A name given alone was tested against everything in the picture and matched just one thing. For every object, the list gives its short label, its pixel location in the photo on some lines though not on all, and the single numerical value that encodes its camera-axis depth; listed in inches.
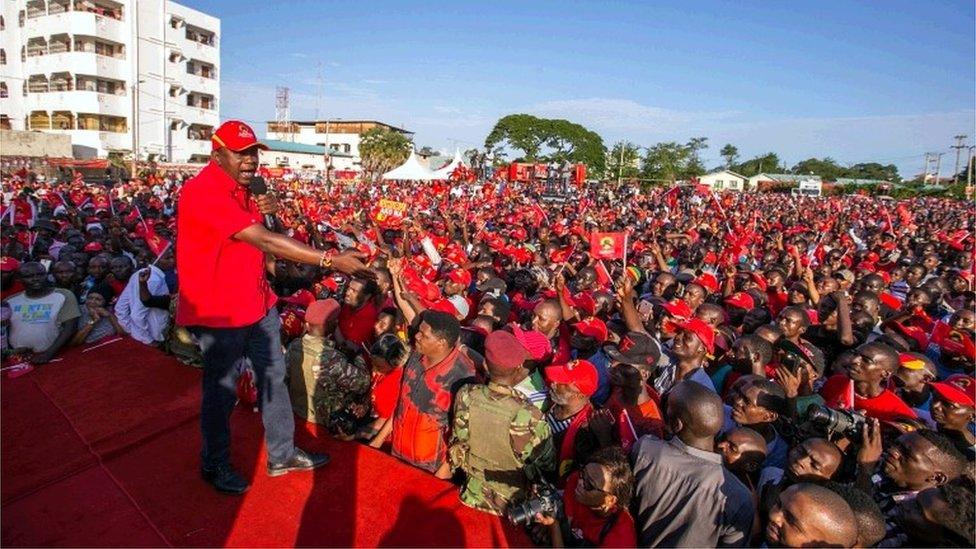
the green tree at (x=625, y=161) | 2201.0
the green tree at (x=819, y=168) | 3464.6
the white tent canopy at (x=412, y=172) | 1086.4
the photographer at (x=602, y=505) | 91.3
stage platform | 96.3
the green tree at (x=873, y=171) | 3326.8
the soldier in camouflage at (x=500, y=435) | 105.0
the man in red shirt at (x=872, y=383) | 137.0
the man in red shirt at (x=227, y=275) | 96.7
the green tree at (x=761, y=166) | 3452.3
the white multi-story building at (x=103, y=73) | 1398.9
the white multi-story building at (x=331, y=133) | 2763.3
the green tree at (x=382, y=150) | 1852.9
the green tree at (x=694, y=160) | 2556.6
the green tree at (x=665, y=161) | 2086.6
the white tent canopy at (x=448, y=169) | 1132.7
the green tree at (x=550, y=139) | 2795.3
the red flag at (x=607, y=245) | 262.4
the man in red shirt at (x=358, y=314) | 182.2
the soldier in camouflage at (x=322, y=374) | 141.2
